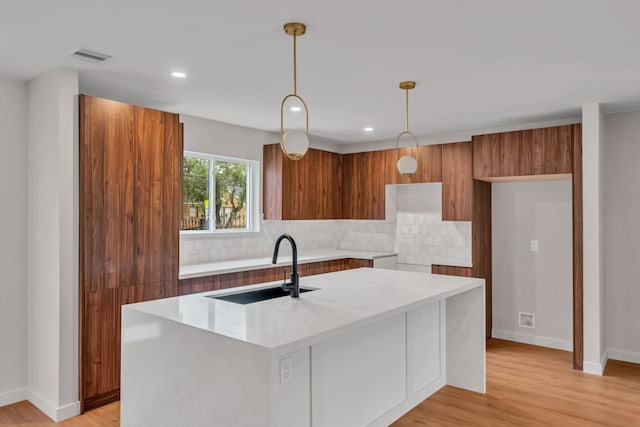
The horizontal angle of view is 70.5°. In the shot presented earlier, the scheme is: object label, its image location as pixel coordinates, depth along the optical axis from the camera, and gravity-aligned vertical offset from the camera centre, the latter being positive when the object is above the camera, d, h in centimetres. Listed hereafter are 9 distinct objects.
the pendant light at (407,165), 351 +39
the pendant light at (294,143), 257 +41
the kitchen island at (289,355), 190 -72
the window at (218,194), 468 +24
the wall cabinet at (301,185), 526 +37
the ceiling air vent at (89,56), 278 +101
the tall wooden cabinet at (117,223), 321 -5
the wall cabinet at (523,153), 435 +62
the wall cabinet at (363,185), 586 +40
